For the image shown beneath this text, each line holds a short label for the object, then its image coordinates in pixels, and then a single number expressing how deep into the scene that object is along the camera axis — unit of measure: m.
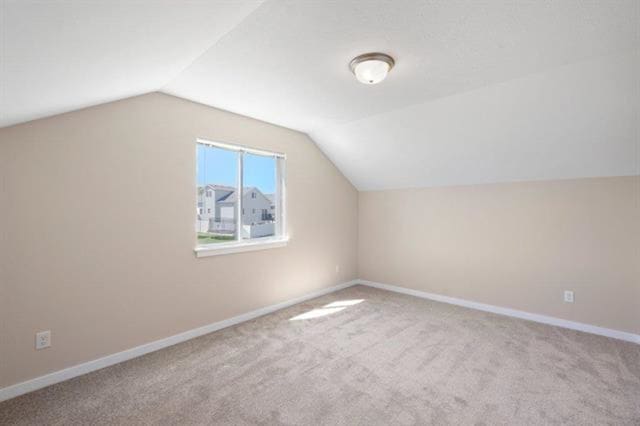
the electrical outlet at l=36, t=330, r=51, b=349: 2.11
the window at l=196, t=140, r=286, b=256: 3.12
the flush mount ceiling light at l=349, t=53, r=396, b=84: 2.04
